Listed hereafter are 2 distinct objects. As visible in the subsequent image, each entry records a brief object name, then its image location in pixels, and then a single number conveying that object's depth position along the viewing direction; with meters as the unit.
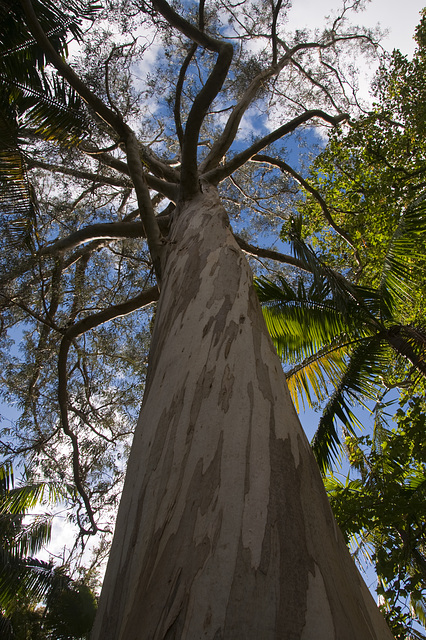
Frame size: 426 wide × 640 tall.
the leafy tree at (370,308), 2.78
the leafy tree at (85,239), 4.05
